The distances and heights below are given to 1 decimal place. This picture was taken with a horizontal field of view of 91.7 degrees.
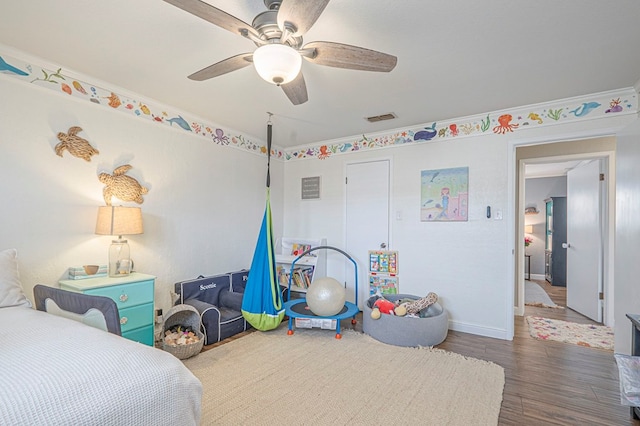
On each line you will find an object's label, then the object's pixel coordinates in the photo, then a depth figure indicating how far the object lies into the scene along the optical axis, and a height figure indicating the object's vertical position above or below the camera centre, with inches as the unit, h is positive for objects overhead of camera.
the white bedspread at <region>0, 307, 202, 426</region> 32.9 -19.9
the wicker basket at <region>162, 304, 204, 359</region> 99.3 -38.7
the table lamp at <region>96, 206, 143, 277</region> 98.1 -4.4
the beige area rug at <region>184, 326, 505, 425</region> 74.1 -46.6
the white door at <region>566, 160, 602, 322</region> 151.8 -8.0
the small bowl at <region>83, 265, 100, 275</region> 97.8 -17.4
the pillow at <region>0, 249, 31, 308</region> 67.4 -16.0
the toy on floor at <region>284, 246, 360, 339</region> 123.3 -38.3
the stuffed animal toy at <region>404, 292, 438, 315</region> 121.3 -32.5
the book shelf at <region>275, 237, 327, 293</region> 162.1 -24.3
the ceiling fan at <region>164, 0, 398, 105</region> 52.3 +34.7
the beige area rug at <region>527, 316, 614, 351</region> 123.0 -46.2
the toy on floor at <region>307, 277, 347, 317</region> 122.7 -31.1
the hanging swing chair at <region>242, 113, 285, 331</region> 122.6 -30.1
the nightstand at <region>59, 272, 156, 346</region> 88.4 -24.4
